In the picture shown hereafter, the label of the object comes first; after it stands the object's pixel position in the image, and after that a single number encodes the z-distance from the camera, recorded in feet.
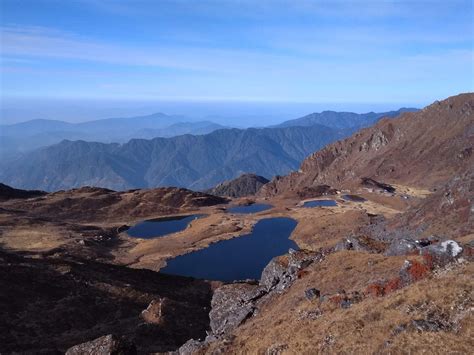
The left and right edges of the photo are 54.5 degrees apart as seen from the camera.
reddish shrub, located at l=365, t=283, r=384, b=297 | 78.54
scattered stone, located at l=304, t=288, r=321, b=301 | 88.58
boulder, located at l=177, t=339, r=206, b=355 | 79.46
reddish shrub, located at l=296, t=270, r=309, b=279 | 108.40
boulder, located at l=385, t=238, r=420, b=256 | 102.17
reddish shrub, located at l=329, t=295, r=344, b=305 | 79.87
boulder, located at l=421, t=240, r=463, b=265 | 85.51
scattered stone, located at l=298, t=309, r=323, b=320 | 77.42
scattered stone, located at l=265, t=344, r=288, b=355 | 64.95
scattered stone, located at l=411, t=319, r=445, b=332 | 57.06
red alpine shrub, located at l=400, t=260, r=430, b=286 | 79.71
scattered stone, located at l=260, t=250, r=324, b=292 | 111.86
